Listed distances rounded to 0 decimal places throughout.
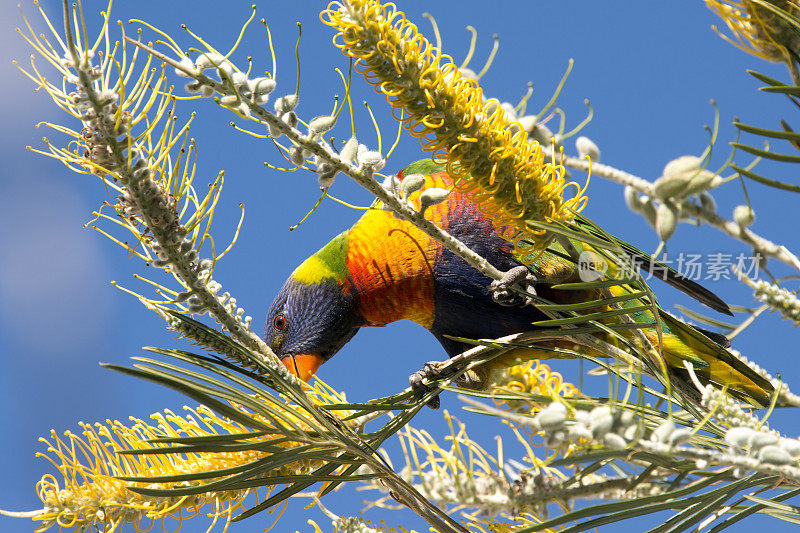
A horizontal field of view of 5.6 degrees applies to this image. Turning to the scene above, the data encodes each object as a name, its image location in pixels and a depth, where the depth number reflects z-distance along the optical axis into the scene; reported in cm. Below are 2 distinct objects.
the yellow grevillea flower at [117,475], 336
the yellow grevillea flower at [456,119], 291
